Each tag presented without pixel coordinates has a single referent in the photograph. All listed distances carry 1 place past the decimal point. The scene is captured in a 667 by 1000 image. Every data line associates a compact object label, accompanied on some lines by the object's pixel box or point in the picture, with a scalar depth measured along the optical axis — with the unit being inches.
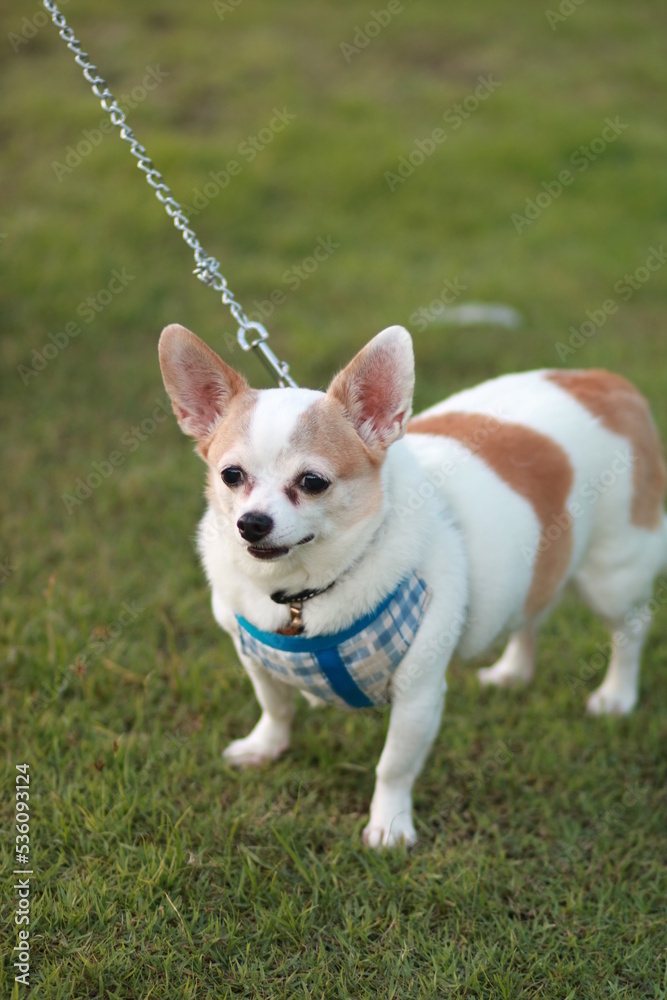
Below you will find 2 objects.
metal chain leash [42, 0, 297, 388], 108.0
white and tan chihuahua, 91.1
